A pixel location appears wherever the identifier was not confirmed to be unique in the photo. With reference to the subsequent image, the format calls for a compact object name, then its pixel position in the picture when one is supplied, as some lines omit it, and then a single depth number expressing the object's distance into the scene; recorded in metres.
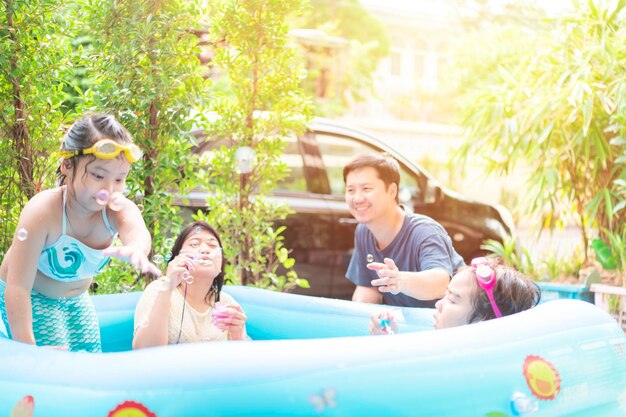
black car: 5.38
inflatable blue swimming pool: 2.11
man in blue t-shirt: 3.52
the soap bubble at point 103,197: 2.42
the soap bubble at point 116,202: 2.50
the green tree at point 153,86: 3.70
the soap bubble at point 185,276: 2.51
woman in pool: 2.61
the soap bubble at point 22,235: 2.49
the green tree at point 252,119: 4.24
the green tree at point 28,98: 3.61
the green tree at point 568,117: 5.30
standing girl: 2.50
